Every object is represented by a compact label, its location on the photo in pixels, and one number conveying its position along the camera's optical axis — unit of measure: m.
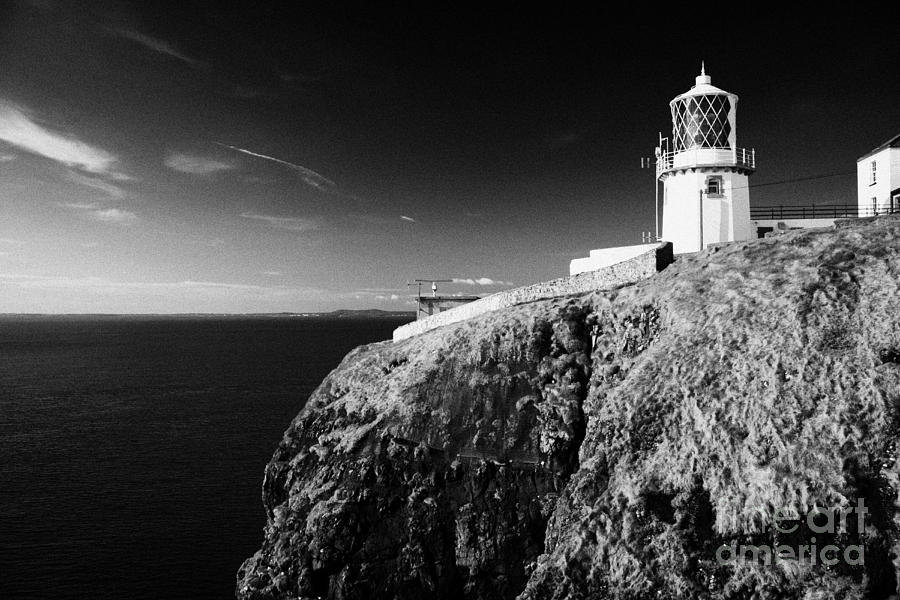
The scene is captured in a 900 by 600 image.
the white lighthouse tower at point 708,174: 39.28
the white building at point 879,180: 42.47
